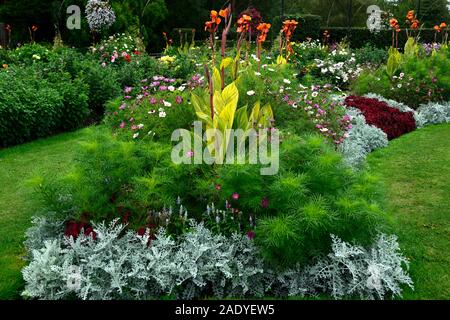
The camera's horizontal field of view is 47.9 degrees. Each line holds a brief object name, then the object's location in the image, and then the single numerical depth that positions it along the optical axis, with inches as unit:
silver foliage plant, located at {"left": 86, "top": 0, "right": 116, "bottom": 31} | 597.9
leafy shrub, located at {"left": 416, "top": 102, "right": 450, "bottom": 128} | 312.5
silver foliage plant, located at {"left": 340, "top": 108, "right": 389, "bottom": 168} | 210.8
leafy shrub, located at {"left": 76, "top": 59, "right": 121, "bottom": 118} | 317.3
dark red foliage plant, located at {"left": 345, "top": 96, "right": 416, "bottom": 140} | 277.3
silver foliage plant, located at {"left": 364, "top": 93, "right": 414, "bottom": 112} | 312.0
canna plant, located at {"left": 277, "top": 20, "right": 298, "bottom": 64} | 279.0
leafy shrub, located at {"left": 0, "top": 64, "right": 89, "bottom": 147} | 256.8
